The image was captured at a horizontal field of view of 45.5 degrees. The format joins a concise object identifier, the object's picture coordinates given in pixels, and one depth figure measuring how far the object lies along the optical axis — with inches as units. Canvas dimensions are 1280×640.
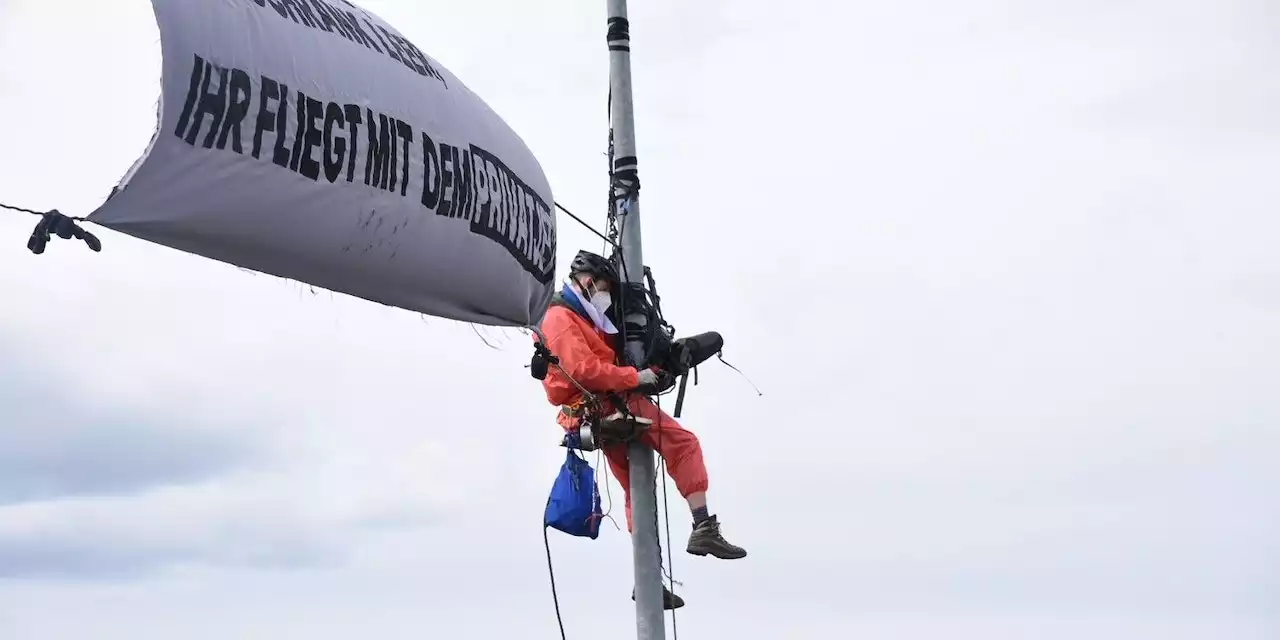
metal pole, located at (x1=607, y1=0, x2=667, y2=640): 347.6
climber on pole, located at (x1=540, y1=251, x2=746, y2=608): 341.4
